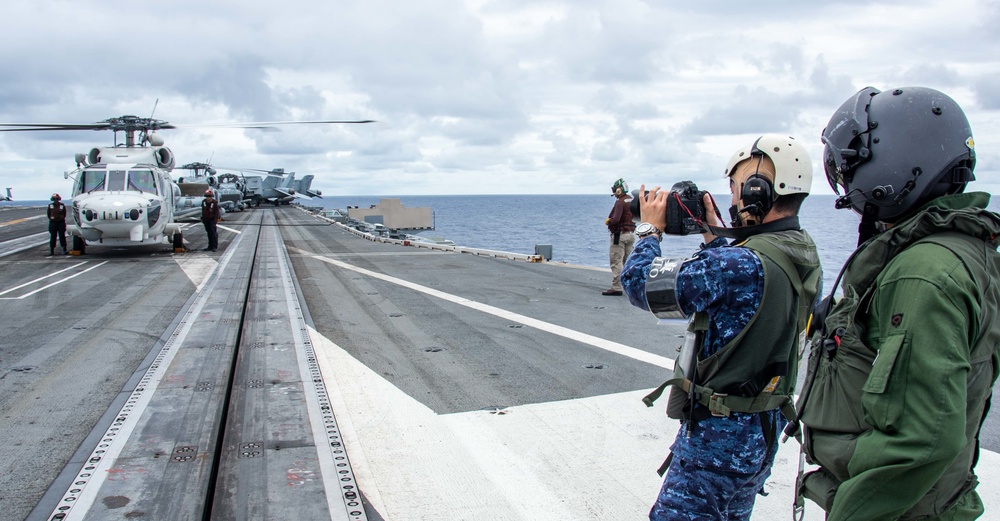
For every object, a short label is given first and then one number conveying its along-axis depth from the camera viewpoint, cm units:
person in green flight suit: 159
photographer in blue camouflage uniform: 236
